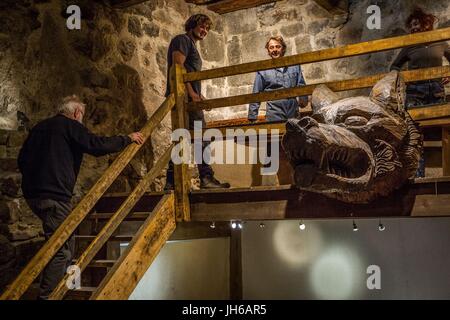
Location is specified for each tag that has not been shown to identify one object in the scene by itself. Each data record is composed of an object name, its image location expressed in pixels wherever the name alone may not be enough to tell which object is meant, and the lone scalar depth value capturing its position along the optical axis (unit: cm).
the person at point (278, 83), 530
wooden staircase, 314
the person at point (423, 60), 480
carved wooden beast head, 292
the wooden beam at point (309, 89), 320
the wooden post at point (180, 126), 388
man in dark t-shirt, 421
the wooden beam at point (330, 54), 314
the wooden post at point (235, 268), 677
